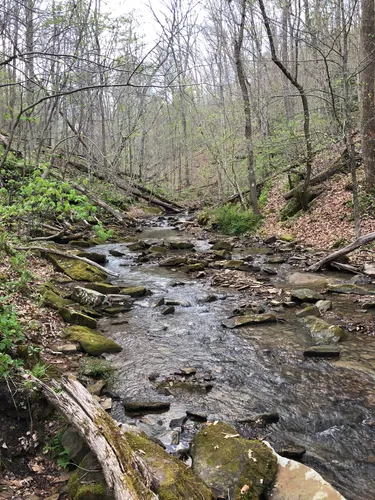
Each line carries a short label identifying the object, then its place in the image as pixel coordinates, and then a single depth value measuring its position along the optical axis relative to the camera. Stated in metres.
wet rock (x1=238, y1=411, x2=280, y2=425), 4.24
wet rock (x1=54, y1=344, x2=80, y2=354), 5.55
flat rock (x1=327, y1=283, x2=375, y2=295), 8.47
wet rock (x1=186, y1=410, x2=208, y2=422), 4.29
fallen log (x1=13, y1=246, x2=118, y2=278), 10.27
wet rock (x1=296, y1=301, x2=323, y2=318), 7.43
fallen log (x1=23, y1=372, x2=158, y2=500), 2.53
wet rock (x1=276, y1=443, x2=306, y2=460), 3.66
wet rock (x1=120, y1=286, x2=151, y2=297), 9.01
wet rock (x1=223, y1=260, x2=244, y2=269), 11.50
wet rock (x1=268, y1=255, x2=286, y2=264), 11.98
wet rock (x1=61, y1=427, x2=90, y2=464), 3.13
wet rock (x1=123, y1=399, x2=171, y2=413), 4.45
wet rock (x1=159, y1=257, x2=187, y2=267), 12.12
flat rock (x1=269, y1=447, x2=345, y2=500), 2.93
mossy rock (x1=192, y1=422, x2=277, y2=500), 3.04
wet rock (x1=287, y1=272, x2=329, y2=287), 9.48
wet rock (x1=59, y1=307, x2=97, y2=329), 6.71
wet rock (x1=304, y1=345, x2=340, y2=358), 5.71
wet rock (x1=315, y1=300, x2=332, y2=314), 7.60
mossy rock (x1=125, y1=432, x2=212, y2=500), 2.68
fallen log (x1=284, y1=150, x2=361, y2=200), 16.41
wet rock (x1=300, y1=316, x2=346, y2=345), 6.24
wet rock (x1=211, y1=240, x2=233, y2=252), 14.12
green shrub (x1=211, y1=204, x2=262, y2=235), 17.62
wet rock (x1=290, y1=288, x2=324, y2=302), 8.16
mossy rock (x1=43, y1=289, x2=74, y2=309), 7.00
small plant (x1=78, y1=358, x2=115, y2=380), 5.12
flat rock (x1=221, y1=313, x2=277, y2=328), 7.18
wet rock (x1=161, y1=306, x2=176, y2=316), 7.89
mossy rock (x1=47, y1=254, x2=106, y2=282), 9.80
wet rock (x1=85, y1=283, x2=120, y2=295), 8.84
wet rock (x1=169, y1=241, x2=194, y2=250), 14.81
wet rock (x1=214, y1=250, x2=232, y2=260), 12.71
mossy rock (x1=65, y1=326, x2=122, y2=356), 5.82
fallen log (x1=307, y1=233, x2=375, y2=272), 9.55
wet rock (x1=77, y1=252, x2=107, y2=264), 11.54
